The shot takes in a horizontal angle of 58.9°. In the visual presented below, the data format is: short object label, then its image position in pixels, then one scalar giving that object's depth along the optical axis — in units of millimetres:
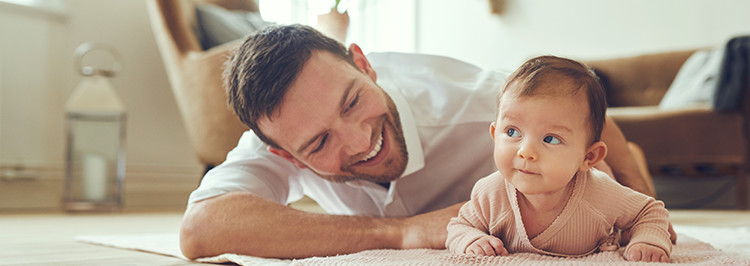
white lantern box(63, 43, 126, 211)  2590
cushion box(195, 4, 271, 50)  2477
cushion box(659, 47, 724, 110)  2828
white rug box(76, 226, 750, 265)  832
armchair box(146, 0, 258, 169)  2133
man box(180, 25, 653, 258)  1033
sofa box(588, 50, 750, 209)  2686
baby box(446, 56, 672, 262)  803
